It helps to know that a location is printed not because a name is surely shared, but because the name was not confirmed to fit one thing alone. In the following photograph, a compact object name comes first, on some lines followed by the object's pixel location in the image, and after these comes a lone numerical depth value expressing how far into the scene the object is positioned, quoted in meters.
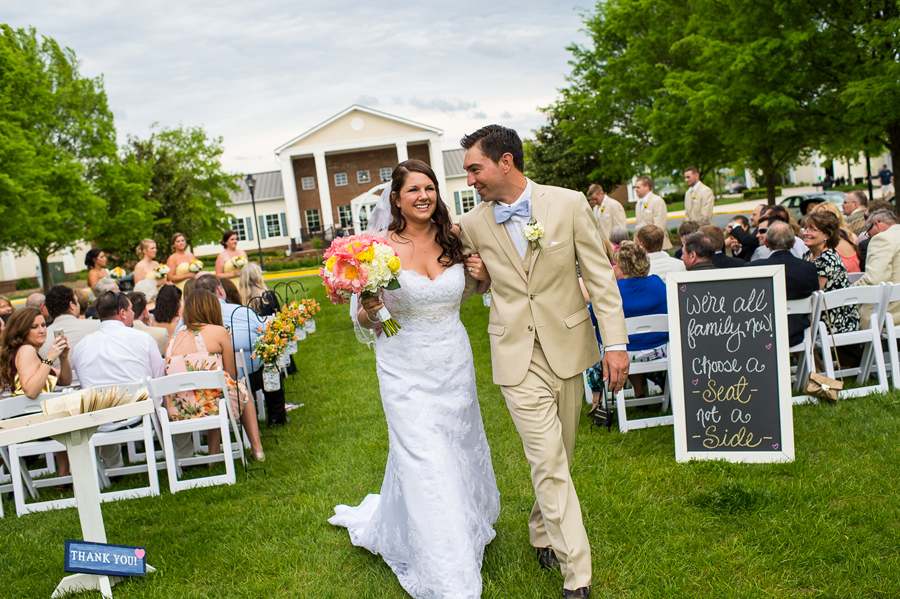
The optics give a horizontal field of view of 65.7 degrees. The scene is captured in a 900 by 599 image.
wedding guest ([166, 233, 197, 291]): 11.19
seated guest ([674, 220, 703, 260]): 9.20
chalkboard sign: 5.15
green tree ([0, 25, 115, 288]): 18.59
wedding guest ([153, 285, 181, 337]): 7.44
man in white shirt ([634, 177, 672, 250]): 12.55
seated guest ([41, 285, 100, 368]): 7.58
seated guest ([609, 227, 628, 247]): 9.13
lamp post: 30.88
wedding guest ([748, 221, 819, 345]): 6.23
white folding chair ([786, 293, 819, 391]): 6.24
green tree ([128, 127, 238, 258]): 35.72
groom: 3.58
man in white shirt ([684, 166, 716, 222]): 12.80
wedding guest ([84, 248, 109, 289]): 11.17
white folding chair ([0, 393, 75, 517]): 5.71
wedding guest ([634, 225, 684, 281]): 7.89
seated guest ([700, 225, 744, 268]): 7.38
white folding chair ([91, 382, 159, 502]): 5.75
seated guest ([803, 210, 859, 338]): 6.72
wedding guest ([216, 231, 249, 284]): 11.05
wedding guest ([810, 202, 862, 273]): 7.96
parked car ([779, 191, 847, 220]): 27.59
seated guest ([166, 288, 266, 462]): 6.50
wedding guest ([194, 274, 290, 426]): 7.38
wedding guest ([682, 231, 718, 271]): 6.75
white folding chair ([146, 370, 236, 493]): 5.81
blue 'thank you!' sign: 4.07
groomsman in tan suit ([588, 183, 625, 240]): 13.03
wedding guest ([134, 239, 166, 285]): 11.38
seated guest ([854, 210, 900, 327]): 6.89
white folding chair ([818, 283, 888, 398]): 6.21
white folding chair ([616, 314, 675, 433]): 6.01
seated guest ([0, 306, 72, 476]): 5.95
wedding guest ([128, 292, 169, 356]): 7.60
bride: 3.76
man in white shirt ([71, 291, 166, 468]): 6.32
